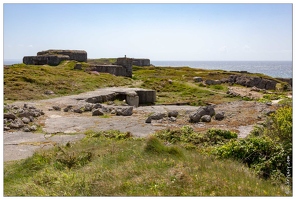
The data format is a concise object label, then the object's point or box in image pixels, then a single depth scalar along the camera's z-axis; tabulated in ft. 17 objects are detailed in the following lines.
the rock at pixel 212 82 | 119.44
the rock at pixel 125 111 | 44.88
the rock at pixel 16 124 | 34.42
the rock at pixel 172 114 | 41.57
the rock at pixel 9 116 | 37.78
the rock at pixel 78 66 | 135.13
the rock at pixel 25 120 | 36.87
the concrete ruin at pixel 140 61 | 231.91
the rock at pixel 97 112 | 44.49
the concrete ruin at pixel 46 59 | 152.15
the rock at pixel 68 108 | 48.88
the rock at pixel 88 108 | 49.01
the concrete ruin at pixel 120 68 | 132.77
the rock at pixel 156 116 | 39.15
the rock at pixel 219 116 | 38.65
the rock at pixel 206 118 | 37.60
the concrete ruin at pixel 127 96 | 68.03
